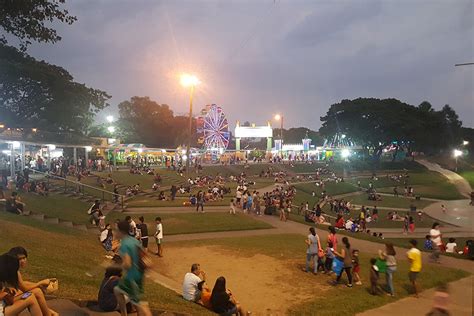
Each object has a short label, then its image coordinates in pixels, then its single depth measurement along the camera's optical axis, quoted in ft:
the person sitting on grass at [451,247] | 60.33
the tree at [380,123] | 262.26
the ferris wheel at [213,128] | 242.99
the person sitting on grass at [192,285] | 30.27
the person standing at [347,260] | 37.96
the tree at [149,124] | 270.46
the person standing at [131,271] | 17.71
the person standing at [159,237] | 49.21
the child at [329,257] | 41.55
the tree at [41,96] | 108.68
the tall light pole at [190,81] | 118.01
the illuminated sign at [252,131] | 273.13
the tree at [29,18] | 47.47
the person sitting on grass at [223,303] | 27.66
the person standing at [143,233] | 47.96
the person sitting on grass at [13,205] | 56.65
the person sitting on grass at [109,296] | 22.99
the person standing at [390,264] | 36.20
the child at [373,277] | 36.11
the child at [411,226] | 83.82
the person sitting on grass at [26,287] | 19.25
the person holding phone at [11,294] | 18.35
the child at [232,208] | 82.97
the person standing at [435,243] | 51.29
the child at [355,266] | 39.55
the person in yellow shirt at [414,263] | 35.99
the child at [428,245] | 62.51
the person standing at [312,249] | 40.83
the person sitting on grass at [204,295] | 29.35
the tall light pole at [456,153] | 290.01
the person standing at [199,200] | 86.48
